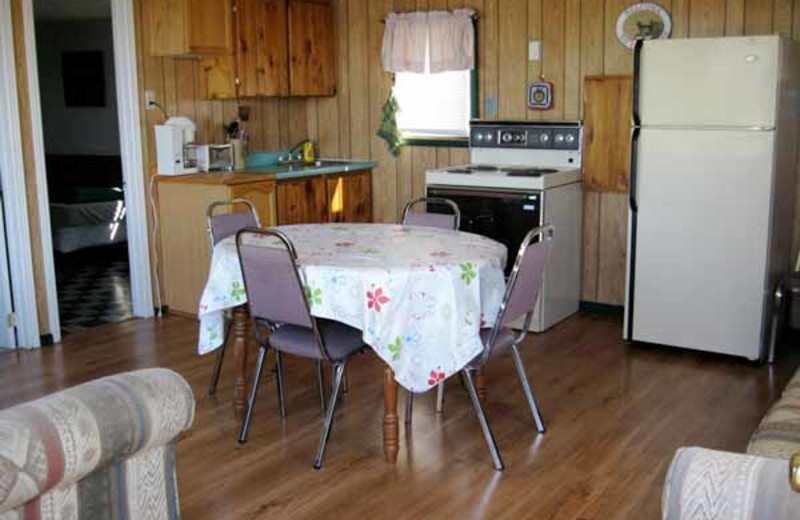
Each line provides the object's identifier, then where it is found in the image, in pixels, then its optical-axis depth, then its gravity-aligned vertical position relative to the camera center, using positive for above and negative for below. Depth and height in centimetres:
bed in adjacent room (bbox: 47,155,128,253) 692 -76
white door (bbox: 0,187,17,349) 471 -99
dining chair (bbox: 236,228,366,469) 311 -72
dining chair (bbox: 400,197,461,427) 406 -48
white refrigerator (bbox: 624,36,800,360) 419 -38
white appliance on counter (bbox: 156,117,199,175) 527 -16
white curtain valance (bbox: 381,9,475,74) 561 +48
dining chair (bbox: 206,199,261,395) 392 -48
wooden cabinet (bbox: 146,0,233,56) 507 +54
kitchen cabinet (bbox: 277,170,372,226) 554 -54
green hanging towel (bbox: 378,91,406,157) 604 -6
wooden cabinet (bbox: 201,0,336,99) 548 +43
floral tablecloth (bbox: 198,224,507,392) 307 -66
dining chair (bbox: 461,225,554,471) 318 -70
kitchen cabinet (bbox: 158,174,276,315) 516 -60
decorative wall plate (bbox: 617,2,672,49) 491 +50
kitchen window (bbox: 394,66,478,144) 584 +8
